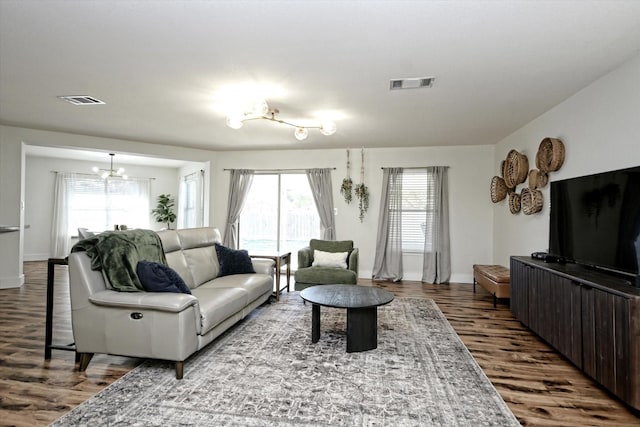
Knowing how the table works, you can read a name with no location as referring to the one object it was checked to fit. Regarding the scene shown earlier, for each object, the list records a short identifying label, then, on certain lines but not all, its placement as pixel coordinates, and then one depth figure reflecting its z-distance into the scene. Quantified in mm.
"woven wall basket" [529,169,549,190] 3990
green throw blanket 2615
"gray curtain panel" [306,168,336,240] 6500
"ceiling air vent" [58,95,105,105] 3809
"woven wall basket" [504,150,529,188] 4531
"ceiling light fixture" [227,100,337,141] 3504
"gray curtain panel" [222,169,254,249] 6859
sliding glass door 6777
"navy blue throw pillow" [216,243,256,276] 4211
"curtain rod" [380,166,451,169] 6254
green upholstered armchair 4656
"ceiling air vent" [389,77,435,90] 3158
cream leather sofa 2406
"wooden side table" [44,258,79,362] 2682
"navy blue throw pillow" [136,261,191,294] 2652
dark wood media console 2018
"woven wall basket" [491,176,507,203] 5375
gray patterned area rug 1958
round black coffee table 2938
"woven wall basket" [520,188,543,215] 4070
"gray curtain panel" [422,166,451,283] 6086
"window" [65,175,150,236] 8659
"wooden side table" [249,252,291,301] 4703
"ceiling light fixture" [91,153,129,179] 7864
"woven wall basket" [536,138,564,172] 3633
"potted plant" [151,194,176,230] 9391
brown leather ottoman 4281
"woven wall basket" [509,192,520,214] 4793
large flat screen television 2391
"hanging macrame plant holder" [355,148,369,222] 6375
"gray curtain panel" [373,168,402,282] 6293
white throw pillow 4965
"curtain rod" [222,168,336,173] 6725
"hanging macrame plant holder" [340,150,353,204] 6418
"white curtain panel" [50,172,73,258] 8359
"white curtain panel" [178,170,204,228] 8203
